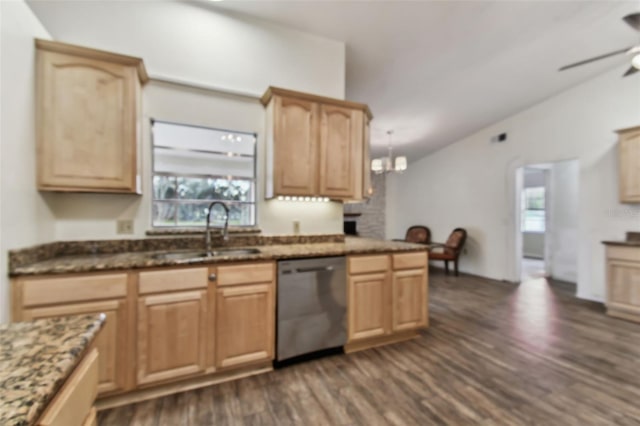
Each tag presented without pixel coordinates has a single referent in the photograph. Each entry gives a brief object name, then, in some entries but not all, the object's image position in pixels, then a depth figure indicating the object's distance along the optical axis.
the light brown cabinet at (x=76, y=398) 0.61
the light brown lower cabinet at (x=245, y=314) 2.05
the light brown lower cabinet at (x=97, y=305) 1.62
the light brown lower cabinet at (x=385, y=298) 2.52
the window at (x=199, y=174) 2.53
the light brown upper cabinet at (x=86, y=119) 1.85
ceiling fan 2.13
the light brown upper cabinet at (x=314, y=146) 2.58
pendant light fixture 4.90
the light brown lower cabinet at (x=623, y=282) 3.30
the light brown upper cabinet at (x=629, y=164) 3.48
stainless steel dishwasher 2.24
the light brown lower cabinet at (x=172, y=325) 1.85
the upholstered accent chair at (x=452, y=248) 5.71
